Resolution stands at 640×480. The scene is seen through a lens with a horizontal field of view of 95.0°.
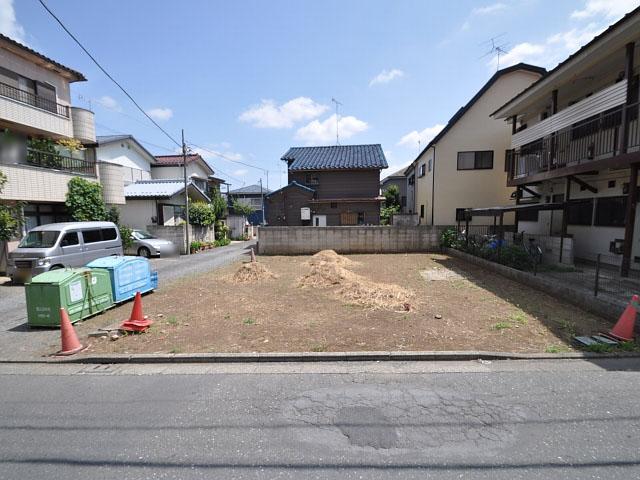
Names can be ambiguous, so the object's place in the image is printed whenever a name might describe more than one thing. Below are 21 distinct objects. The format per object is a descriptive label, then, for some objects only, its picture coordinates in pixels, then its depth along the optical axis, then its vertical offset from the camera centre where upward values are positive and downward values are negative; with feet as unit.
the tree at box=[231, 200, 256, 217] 102.12 +2.64
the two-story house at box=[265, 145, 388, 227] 70.90 +5.36
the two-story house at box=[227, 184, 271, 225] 143.84 +10.85
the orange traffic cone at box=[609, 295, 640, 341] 14.65 -5.44
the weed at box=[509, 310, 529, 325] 17.57 -6.22
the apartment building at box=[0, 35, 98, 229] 35.47 +11.66
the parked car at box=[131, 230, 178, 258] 47.57 -4.80
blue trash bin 21.65 -4.68
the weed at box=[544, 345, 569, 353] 13.91 -6.32
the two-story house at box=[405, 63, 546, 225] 53.01 +12.16
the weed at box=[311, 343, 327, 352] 14.26 -6.46
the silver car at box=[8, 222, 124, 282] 27.58 -3.26
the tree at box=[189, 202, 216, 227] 59.82 +0.49
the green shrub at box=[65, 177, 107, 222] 40.40 +2.19
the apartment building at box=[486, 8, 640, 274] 24.17 +7.62
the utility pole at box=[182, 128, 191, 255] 51.23 -1.52
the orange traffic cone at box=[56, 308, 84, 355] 14.67 -6.23
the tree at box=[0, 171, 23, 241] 31.73 -0.43
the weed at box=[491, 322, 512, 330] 16.62 -6.25
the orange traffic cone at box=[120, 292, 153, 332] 16.90 -6.21
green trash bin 17.57 -4.92
